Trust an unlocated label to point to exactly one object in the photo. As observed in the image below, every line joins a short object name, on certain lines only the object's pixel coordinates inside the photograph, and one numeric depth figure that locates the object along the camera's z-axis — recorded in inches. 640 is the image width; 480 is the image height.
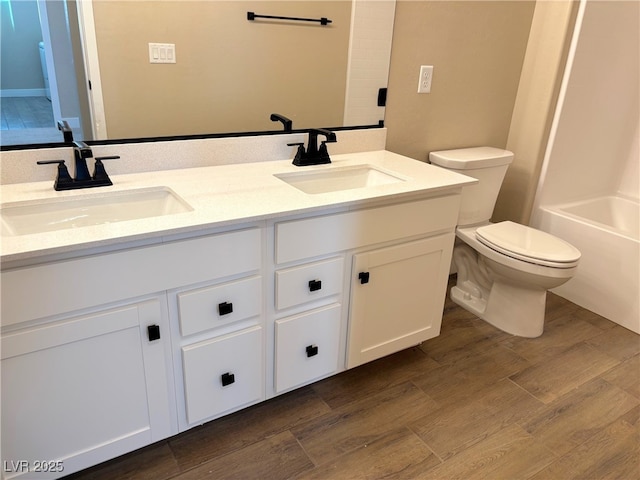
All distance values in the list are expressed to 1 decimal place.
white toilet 87.7
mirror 62.6
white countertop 47.1
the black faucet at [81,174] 59.1
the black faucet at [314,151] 75.3
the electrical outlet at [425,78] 91.2
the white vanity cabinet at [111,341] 48.0
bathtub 96.8
